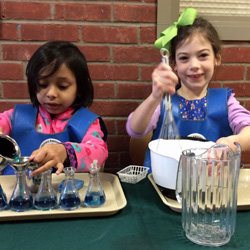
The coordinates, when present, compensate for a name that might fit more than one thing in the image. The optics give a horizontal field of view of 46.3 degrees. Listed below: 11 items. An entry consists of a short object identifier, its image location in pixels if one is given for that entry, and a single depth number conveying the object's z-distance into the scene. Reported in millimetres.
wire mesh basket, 870
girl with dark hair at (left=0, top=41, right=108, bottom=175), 1120
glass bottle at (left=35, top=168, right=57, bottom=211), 666
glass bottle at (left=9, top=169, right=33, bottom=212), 657
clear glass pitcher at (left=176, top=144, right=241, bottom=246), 542
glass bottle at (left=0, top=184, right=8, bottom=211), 662
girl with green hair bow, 1113
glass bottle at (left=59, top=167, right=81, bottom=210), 667
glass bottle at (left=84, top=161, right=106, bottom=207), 690
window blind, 1570
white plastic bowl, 683
